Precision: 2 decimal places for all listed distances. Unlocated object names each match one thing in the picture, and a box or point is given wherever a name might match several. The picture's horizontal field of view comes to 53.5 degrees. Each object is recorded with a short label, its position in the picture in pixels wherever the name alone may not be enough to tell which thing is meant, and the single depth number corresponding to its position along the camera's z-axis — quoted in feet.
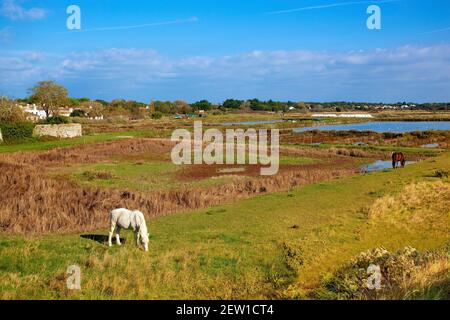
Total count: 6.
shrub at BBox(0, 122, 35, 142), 166.40
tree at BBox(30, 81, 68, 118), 290.99
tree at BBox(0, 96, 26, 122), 185.98
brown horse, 116.76
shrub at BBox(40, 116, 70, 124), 197.14
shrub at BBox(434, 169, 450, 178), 85.85
